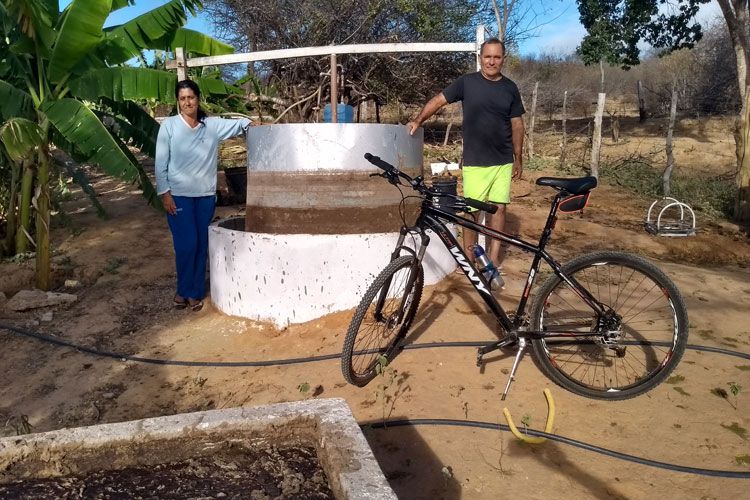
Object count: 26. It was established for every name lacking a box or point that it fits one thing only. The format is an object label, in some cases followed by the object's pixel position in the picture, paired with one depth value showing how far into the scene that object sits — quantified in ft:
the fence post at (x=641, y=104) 58.44
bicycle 10.30
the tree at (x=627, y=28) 52.95
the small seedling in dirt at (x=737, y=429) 9.23
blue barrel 16.83
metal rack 24.72
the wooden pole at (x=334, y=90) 17.10
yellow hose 9.23
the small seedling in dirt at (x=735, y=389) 10.06
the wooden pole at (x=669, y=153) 31.60
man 13.65
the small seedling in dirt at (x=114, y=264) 21.24
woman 15.46
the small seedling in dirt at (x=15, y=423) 10.71
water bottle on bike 11.21
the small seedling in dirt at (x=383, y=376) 10.93
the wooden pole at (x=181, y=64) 19.54
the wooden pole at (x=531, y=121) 44.52
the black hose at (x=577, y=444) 8.18
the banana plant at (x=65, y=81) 18.15
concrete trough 6.70
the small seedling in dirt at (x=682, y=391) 10.54
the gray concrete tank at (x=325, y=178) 15.01
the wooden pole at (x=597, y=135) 33.74
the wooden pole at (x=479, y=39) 17.21
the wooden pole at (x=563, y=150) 42.52
